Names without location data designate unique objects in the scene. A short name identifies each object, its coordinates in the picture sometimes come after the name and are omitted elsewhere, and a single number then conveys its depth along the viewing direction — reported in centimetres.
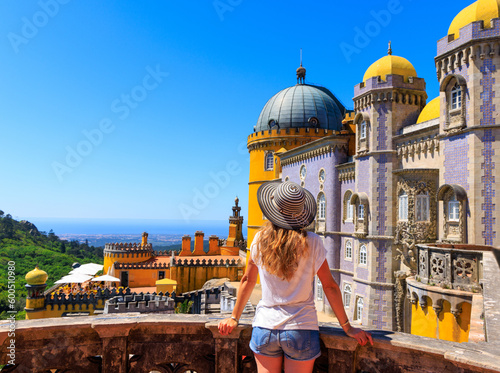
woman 329
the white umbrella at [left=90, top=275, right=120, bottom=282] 3131
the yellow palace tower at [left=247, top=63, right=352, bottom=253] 3225
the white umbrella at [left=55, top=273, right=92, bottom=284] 3162
